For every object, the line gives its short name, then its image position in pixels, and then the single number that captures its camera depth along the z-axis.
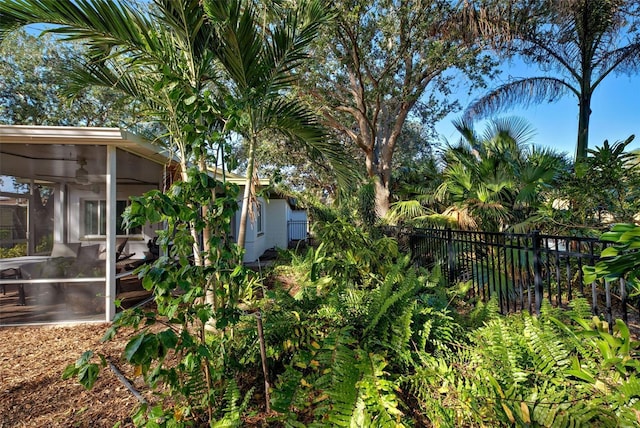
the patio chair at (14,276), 4.80
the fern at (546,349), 2.16
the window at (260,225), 11.78
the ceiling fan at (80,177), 5.04
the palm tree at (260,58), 3.12
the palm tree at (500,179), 5.80
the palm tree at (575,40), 7.55
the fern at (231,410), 1.91
